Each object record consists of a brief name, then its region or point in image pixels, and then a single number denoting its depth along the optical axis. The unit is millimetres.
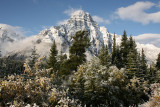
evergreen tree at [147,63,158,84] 46681
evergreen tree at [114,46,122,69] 41956
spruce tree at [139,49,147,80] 44750
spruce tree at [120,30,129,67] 41500
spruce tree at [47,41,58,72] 39344
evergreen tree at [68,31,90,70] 19808
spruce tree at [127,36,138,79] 32250
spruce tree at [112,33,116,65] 46731
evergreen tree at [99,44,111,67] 38269
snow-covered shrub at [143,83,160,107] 10976
